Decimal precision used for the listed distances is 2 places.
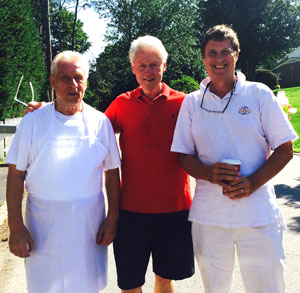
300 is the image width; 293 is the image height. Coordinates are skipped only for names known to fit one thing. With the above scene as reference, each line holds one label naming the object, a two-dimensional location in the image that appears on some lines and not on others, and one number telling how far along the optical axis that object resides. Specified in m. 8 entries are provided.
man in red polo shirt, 2.88
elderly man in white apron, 2.47
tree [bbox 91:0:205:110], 32.75
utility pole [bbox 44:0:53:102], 16.16
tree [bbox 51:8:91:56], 40.88
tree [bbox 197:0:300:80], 33.81
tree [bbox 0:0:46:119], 10.91
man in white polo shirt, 2.41
